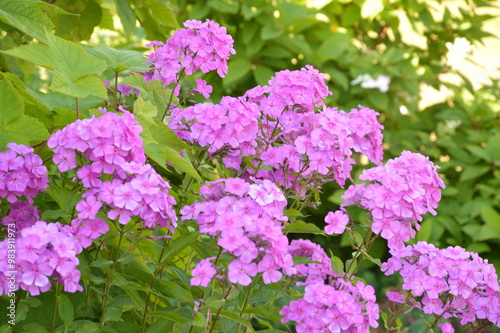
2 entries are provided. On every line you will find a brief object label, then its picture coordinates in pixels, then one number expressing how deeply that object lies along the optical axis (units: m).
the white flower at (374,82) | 2.90
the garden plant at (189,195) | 1.32
